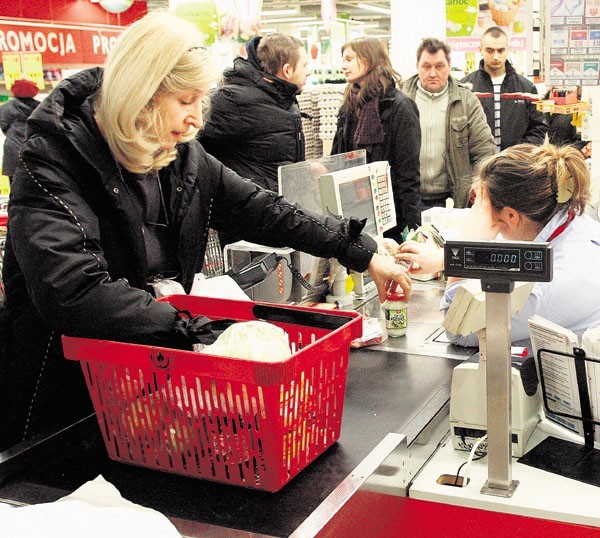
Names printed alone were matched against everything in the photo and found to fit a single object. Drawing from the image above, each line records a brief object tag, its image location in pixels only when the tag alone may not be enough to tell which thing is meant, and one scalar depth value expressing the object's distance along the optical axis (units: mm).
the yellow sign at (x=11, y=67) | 7938
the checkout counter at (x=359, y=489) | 1412
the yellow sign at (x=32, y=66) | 8070
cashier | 2104
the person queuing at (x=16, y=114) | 6199
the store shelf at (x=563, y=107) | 4641
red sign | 9594
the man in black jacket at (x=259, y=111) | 4352
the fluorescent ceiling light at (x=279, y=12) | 21812
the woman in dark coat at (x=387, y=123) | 4664
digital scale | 1441
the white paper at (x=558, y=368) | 1748
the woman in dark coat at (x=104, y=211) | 1504
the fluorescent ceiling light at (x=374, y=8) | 21609
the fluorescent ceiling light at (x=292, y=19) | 23098
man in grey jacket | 5094
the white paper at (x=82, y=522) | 1253
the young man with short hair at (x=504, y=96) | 5836
